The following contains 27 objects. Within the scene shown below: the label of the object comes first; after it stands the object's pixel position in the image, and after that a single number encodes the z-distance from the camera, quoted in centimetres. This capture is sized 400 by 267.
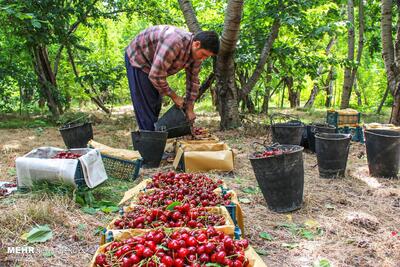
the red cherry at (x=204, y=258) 154
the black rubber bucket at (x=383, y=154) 411
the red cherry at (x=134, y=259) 151
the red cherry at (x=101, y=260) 158
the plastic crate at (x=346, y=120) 651
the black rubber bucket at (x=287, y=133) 514
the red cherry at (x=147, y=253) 154
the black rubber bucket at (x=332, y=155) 413
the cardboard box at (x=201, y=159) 403
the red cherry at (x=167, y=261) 149
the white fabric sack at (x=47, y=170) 306
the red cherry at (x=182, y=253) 155
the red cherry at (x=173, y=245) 159
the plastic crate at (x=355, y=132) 630
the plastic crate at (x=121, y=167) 385
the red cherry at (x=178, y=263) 150
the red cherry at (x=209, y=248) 157
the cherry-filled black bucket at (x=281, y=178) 309
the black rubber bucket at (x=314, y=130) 516
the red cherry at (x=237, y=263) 153
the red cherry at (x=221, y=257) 152
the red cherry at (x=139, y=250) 154
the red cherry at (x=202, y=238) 166
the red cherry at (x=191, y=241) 162
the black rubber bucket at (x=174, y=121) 466
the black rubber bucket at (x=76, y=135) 497
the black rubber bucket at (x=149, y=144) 429
